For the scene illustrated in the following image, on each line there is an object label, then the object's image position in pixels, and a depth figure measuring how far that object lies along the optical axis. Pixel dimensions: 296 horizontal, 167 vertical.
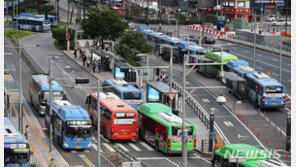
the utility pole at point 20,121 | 60.12
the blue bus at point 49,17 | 145.12
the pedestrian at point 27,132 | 59.07
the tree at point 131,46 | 93.19
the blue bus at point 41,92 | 68.50
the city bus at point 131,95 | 66.94
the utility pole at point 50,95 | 56.72
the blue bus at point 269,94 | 72.69
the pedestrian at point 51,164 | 48.40
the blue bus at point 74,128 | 56.00
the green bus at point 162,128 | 54.59
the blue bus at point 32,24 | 139.25
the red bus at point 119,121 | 58.44
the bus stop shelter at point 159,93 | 69.19
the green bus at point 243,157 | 42.93
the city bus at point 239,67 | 81.25
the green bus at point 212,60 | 91.12
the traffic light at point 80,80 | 53.38
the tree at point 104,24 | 111.12
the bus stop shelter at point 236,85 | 78.31
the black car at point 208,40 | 126.69
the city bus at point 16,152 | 48.00
